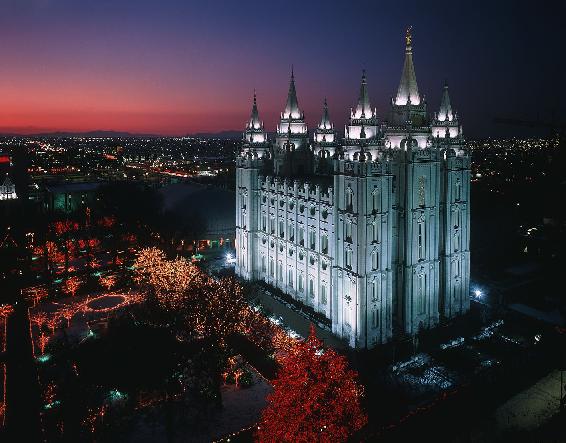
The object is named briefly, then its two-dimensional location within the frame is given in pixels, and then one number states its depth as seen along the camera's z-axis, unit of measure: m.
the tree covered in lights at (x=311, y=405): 26.25
